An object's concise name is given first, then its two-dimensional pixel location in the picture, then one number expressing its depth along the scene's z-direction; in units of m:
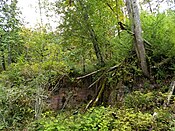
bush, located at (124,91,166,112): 3.10
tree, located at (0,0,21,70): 7.49
